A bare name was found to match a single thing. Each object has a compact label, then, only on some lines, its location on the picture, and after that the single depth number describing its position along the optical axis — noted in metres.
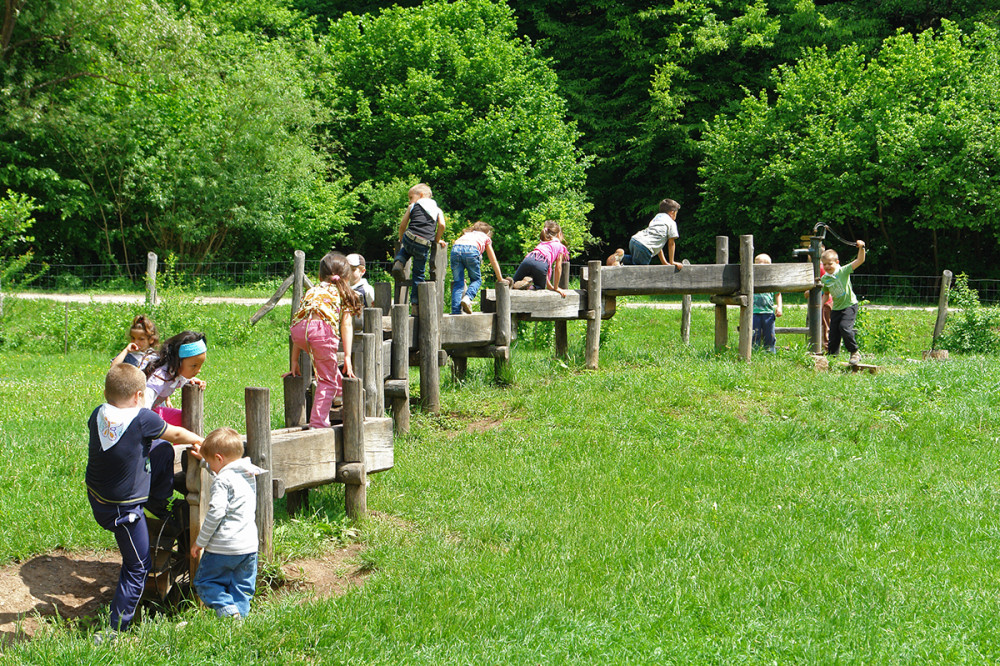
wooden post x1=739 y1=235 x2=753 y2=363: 12.29
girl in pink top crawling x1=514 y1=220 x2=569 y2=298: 12.32
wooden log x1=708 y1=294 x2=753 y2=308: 12.38
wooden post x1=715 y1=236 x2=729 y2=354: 12.99
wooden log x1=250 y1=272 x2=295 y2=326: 16.91
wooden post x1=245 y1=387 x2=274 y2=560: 5.73
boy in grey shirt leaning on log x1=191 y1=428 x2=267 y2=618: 5.39
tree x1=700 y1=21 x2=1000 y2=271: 26.88
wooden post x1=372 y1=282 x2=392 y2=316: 10.54
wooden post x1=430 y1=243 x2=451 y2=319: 10.20
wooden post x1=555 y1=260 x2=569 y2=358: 12.70
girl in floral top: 7.45
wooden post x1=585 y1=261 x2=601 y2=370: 11.99
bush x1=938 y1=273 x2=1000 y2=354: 16.95
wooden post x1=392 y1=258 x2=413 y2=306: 10.73
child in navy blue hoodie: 5.36
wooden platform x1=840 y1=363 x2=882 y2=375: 12.27
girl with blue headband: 6.40
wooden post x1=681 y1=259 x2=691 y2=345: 16.84
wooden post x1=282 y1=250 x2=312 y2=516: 6.95
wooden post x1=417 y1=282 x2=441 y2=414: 9.60
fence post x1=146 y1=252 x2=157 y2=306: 19.41
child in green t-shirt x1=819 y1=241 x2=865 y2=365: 13.06
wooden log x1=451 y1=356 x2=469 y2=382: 11.56
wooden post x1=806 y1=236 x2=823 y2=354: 12.97
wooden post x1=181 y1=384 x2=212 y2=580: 5.59
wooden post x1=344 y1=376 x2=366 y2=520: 6.46
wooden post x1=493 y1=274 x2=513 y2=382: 10.78
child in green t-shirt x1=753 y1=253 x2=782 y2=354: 13.85
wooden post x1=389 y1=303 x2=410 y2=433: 9.09
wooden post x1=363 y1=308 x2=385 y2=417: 8.09
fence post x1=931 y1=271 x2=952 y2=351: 19.36
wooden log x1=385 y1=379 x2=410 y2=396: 9.08
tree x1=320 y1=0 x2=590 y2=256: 31.48
